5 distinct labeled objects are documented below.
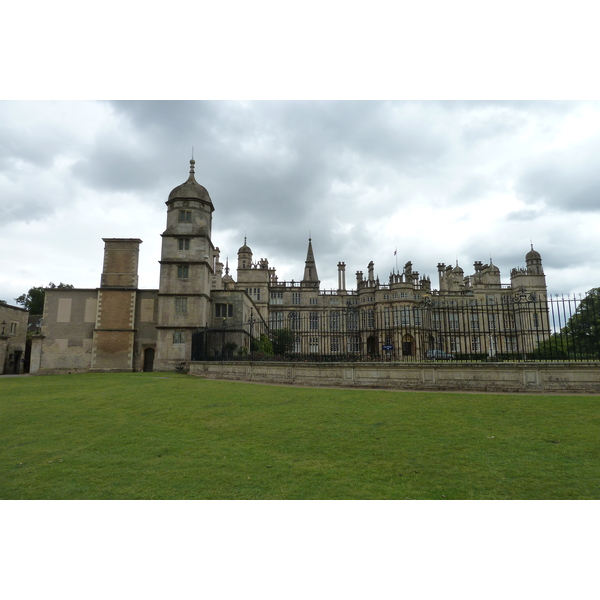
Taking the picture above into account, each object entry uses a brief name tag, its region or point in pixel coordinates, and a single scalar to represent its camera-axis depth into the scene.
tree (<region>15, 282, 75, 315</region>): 55.38
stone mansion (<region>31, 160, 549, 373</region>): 29.38
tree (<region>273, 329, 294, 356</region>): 34.76
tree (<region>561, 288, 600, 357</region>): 12.64
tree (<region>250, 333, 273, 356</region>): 34.69
